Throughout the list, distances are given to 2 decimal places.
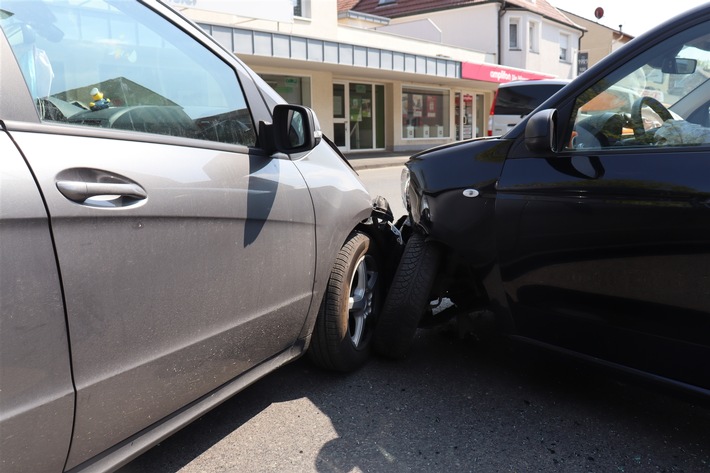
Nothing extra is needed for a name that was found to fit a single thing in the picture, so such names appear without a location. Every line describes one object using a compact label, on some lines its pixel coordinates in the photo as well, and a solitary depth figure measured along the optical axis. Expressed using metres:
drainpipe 29.04
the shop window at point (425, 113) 24.91
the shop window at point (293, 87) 19.18
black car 2.19
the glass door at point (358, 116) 21.88
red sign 23.31
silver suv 1.49
